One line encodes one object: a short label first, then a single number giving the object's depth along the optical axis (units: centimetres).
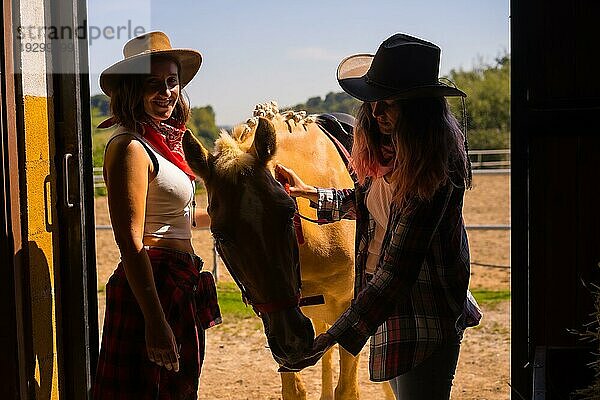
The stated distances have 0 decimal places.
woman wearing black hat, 169
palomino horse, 183
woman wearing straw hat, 185
